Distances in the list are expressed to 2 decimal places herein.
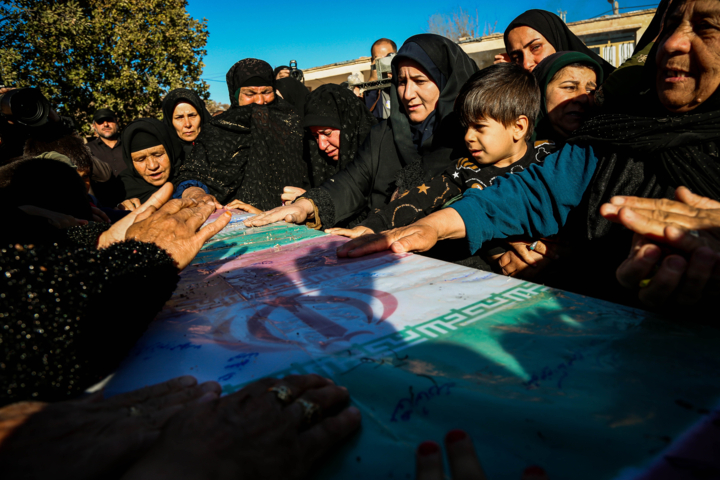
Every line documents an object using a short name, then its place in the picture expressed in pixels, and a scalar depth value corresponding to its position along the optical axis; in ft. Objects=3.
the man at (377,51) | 18.51
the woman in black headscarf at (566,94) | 7.11
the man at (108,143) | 19.24
